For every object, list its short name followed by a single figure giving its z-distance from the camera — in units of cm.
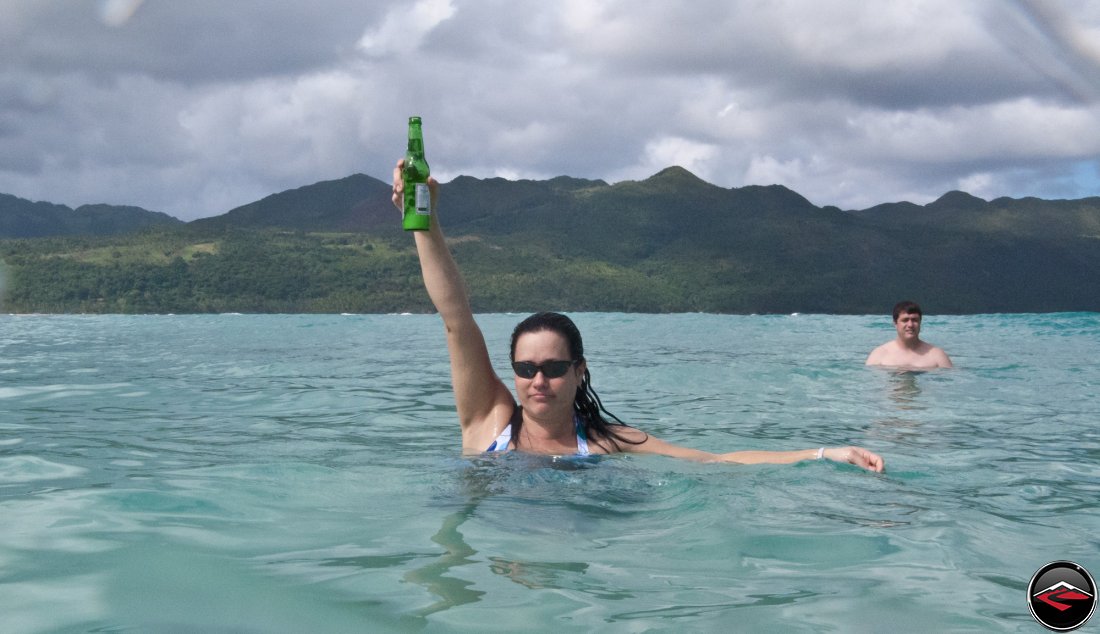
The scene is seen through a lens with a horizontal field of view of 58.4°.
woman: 448
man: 1380
